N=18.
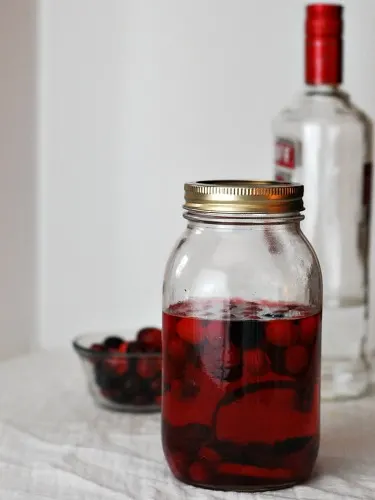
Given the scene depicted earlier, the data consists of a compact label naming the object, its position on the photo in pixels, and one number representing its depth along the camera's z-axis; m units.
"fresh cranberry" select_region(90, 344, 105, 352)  0.94
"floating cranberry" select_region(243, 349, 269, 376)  0.71
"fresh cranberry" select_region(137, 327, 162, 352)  0.93
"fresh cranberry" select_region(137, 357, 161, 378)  0.90
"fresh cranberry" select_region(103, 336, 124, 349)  0.95
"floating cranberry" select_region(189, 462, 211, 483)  0.72
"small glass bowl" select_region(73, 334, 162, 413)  0.91
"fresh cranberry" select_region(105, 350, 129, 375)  0.91
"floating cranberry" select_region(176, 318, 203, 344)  0.72
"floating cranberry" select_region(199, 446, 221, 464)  0.72
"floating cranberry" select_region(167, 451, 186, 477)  0.73
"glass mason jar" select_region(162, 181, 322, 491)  0.71
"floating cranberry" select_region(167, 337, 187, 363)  0.73
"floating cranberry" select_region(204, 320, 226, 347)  0.71
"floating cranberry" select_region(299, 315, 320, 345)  0.72
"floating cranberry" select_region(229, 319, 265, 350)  0.71
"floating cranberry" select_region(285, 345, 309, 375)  0.72
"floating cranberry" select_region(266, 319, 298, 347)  0.71
